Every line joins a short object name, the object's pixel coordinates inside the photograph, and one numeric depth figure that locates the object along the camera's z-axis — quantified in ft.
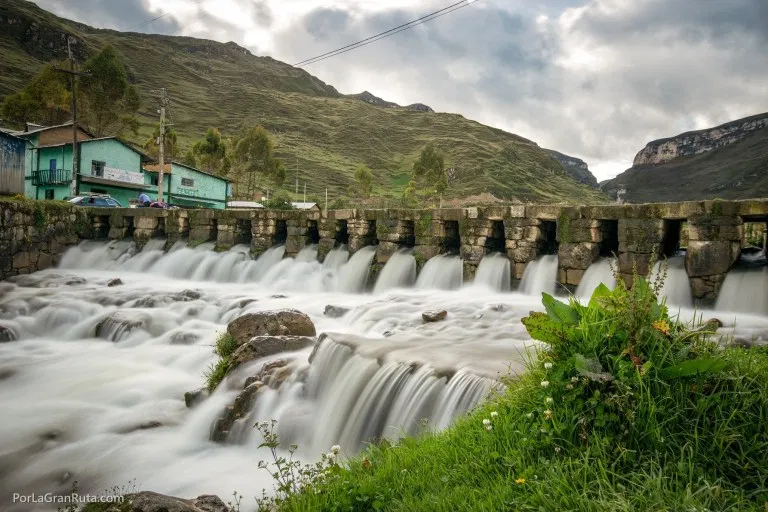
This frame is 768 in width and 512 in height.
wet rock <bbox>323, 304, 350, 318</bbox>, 34.40
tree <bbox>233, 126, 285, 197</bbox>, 200.13
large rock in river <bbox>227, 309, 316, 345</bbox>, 26.30
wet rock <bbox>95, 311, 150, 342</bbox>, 32.58
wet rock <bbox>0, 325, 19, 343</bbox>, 32.26
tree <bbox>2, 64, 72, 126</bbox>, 148.56
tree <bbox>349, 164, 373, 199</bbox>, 234.17
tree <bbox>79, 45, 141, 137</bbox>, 150.04
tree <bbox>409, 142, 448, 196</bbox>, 204.16
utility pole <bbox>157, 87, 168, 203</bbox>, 103.13
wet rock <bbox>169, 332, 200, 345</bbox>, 31.09
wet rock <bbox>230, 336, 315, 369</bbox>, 23.21
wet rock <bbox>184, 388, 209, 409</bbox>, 21.91
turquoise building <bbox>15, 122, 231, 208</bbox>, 125.18
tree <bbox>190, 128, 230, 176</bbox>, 178.91
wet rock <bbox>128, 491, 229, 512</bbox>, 10.11
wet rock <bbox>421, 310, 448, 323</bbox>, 28.86
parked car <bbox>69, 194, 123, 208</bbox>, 78.02
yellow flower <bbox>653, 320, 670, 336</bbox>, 9.89
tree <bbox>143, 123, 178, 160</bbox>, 191.52
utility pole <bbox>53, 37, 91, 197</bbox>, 98.55
